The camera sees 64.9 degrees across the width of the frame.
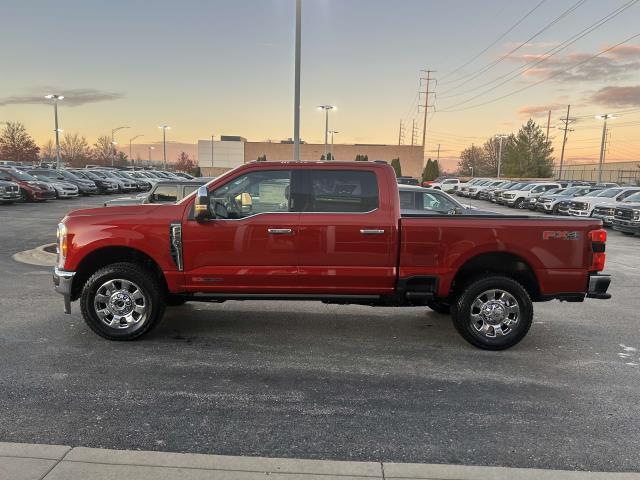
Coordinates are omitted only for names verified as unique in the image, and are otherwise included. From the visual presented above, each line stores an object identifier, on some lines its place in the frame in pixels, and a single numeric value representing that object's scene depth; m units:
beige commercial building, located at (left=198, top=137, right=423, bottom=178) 90.00
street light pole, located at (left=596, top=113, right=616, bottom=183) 46.35
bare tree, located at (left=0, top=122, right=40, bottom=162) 92.88
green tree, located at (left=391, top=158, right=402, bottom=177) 67.77
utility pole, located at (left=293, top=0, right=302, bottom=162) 16.25
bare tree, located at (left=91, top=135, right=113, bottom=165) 122.26
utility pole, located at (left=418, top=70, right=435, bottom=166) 86.88
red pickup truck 5.36
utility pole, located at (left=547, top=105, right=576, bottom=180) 80.25
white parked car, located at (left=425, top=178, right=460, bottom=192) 48.87
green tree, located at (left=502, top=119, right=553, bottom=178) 79.94
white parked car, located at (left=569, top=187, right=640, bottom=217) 21.23
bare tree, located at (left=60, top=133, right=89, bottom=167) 116.00
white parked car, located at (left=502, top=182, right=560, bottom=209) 32.28
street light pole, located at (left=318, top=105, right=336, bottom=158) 40.81
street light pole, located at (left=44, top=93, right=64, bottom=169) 42.73
